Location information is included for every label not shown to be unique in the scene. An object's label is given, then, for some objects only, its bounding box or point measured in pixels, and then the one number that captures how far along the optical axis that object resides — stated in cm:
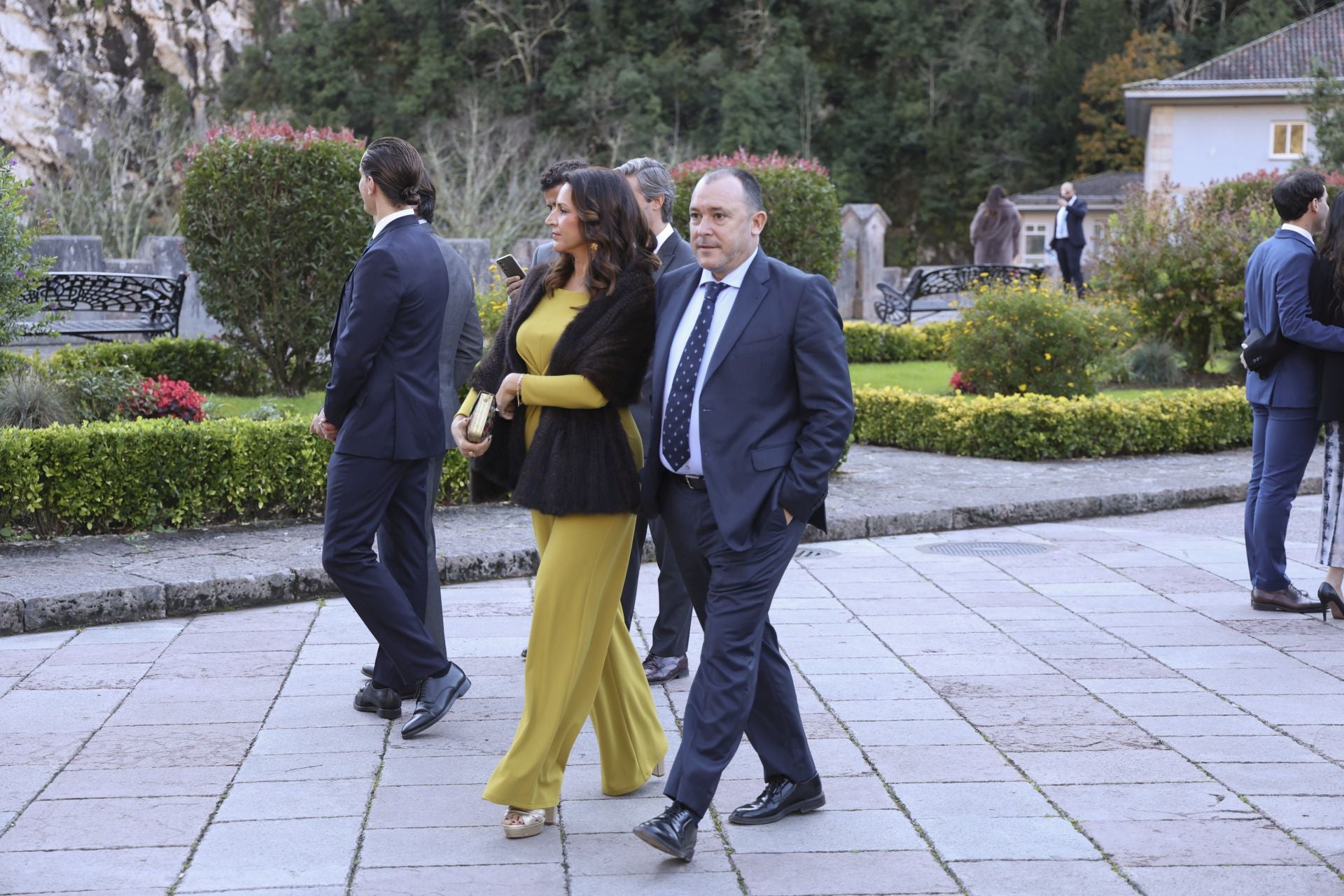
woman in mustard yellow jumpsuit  391
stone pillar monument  2247
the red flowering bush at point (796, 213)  1459
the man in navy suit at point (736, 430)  373
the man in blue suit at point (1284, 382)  648
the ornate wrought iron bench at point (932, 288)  1916
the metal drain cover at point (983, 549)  818
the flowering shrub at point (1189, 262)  1445
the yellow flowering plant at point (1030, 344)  1234
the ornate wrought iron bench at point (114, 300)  1223
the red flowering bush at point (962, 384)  1287
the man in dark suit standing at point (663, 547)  502
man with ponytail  465
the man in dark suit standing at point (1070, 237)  1947
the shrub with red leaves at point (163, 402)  911
